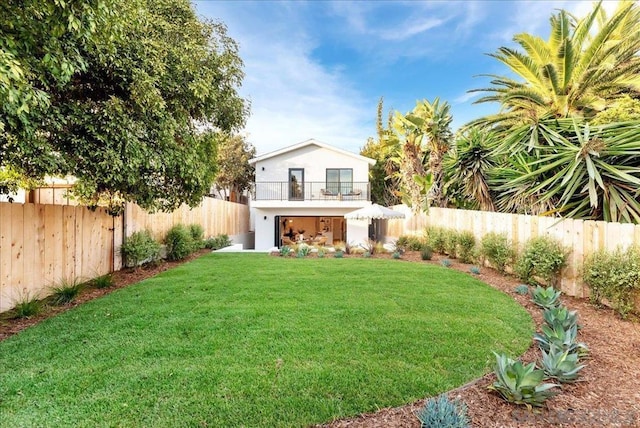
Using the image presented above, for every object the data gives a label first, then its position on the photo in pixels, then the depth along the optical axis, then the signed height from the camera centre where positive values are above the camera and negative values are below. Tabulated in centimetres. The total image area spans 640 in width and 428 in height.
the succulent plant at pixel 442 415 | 253 -168
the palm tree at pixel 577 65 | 1014 +514
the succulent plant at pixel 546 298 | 551 -152
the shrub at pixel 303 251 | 1231 -146
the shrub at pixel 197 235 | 1226 -81
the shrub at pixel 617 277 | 521 -110
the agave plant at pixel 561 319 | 433 -149
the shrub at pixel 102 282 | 717 -157
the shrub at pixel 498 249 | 852 -99
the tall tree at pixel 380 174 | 2304 +332
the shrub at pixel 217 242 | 1407 -127
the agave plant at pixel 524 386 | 294 -165
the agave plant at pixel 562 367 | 335 -168
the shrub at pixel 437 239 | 1199 -96
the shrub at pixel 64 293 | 605 -156
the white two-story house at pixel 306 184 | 1828 +191
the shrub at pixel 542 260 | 684 -104
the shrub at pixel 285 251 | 1242 -148
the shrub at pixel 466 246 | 1036 -106
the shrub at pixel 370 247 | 1307 -140
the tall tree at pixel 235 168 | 2497 +388
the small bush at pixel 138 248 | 870 -95
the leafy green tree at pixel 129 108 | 429 +191
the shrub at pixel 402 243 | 1386 -128
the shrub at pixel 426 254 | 1118 -142
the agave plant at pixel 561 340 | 388 -162
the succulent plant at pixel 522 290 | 667 -164
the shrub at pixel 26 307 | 526 -161
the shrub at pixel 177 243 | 1058 -95
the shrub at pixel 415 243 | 1323 -124
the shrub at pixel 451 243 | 1106 -102
